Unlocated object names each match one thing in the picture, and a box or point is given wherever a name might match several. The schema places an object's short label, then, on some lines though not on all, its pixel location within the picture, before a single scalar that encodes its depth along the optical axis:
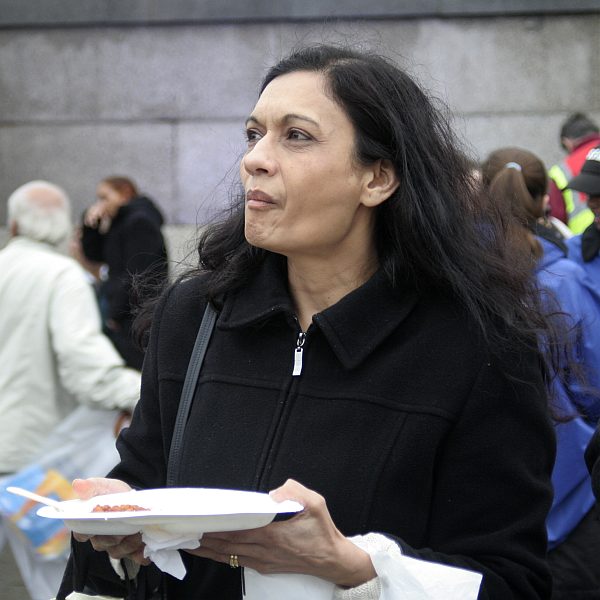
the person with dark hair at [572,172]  6.91
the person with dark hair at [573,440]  3.57
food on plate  2.03
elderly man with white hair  4.95
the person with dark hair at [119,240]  7.58
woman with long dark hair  2.28
